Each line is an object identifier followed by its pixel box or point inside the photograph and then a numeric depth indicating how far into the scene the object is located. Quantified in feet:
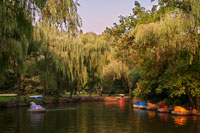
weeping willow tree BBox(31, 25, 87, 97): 96.94
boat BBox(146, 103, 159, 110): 78.11
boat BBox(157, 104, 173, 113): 68.52
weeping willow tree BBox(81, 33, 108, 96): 119.65
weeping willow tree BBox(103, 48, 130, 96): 126.33
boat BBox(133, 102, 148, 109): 83.50
